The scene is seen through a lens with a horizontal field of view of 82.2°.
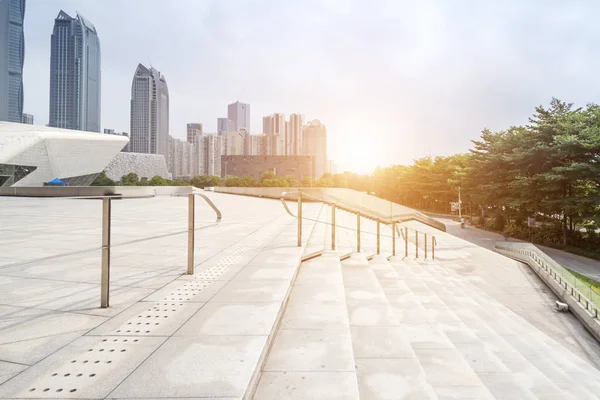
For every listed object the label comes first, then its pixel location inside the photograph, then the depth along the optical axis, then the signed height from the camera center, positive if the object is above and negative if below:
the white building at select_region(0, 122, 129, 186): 44.06 +5.71
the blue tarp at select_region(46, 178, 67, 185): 33.03 +1.12
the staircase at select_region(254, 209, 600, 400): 2.60 -1.41
